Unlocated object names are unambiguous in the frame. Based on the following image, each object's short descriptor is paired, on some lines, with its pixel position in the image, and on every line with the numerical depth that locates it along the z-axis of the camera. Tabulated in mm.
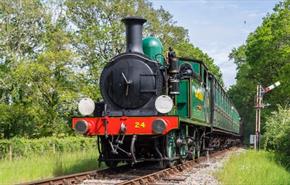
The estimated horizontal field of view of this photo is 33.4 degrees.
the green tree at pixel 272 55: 35175
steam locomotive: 11953
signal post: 27703
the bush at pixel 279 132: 20256
